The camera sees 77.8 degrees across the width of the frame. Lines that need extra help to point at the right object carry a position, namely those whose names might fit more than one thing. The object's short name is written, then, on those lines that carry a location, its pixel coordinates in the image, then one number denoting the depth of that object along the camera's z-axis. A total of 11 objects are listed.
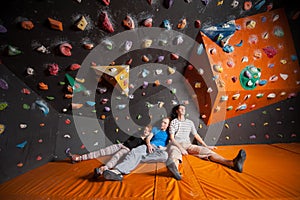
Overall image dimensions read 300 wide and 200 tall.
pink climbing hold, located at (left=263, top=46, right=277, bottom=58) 2.19
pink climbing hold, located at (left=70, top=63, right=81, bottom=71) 1.58
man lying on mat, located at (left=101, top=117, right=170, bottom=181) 1.53
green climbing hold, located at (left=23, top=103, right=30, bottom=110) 1.65
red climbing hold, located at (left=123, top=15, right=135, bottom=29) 1.45
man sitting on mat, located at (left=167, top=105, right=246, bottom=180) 1.62
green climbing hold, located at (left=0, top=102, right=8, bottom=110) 1.43
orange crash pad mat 1.27
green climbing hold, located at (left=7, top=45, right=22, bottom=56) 1.25
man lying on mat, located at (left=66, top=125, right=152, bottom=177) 1.82
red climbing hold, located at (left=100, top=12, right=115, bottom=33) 1.33
